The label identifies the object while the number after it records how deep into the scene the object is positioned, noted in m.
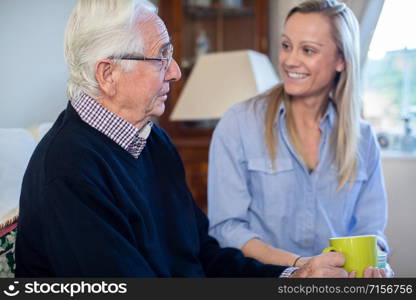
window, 1.81
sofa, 1.00
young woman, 1.54
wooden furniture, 3.00
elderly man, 0.88
